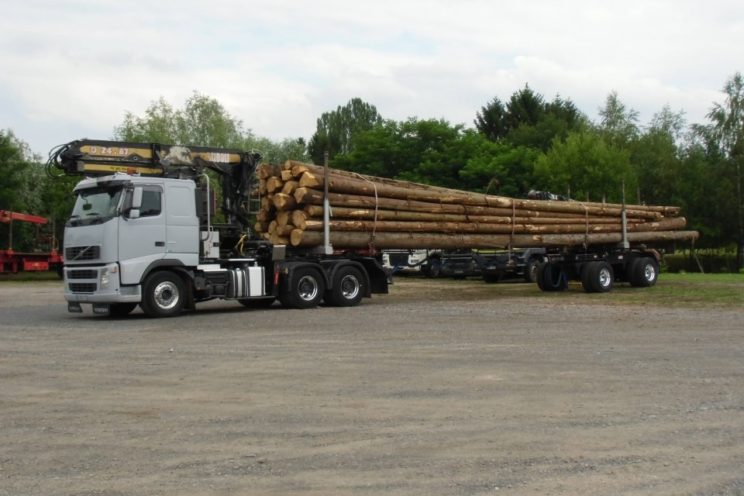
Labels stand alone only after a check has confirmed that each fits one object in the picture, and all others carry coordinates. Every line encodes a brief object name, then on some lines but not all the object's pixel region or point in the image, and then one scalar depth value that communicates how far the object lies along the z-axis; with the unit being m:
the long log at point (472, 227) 21.78
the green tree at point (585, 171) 50.16
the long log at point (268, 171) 21.67
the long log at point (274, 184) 21.48
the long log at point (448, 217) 21.58
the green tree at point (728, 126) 57.94
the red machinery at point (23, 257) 41.97
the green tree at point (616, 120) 72.62
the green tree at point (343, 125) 93.25
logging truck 18.53
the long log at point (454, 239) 21.56
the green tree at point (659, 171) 55.72
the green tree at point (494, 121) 83.25
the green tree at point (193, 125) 56.53
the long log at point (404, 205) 21.08
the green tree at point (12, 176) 46.75
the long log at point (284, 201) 21.14
